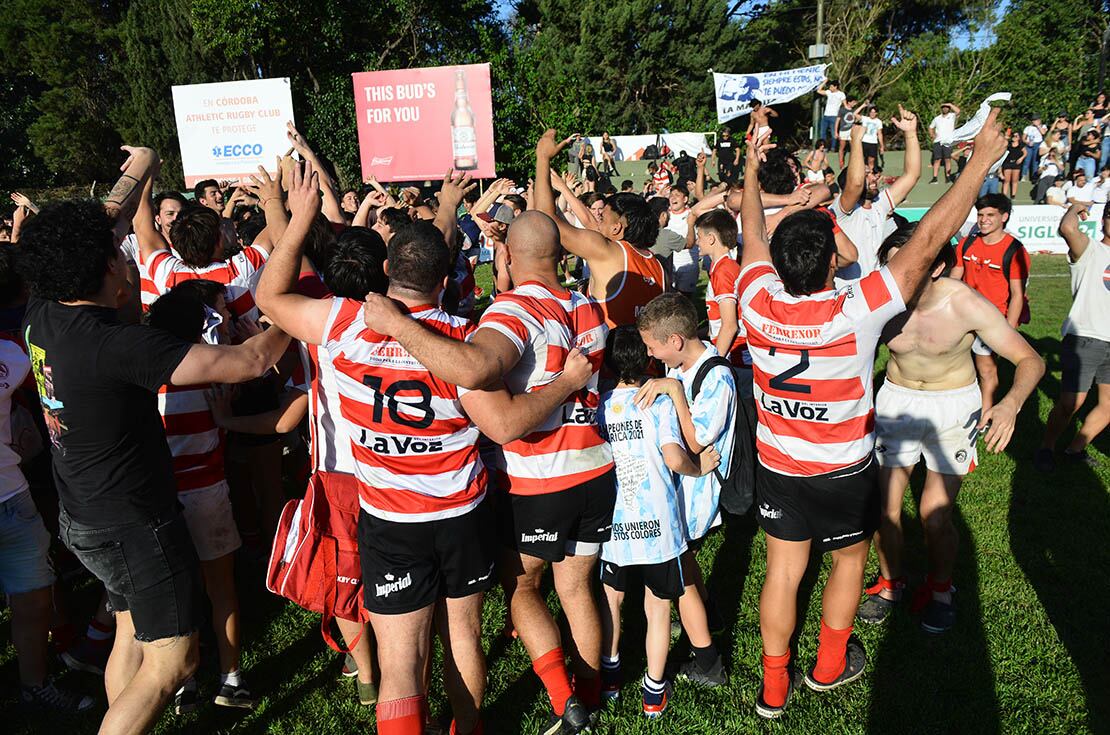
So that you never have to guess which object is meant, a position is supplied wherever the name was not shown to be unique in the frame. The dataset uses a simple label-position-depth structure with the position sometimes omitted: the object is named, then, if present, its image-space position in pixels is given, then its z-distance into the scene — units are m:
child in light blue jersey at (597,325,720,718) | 3.46
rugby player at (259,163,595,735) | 2.86
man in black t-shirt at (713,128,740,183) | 19.69
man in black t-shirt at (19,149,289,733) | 2.80
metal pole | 27.23
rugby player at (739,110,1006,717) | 3.16
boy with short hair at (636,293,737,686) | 3.55
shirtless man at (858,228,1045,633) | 3.96
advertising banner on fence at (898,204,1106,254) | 17.03
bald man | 3.07
